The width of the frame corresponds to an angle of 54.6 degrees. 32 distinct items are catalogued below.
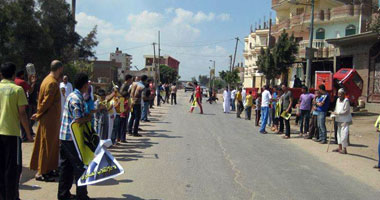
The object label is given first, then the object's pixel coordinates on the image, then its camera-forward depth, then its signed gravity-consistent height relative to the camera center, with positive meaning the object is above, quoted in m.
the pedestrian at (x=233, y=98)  25.66 -0.66
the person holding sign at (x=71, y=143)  4.93 -0.79
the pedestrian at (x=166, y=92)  31.42 -0.43
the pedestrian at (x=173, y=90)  28.99 -0.22
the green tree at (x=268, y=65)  31.94 +2.16
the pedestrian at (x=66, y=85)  8.00 -0.01
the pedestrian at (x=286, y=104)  13.02 -0.50
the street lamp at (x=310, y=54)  21.53 +2.15
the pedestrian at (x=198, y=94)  21.34 -0.34
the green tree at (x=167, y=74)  97.61 +3.67
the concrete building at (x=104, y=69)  70.50 +3.25
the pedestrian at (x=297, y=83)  23.49 +0.47
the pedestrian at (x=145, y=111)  15.65 -1.05
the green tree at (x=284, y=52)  30.12 +3.22
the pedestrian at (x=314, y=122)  11.94 -1.04
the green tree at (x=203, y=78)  184.73 +5.13
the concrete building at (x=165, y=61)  132.77 +10.76
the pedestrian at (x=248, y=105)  18.62 -0.81
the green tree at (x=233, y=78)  62.84 +1.96
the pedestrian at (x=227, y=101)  23.63 -0.78
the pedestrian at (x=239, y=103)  20.39 -0.77
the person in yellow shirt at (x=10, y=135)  4.62 -0.64
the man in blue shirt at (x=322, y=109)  11.55 -0.56
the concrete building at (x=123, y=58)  101.79 +8.01
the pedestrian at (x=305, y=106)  12.64 -0.54
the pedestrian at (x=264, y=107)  14.02 -0.66
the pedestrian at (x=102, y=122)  8.93 -0.89
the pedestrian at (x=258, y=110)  16.52 -0.92
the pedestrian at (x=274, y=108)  14.60 -0.75
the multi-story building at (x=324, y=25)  33.12 +6.87
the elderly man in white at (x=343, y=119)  9.98 -0.75
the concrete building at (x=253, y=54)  60.22 +6.34
